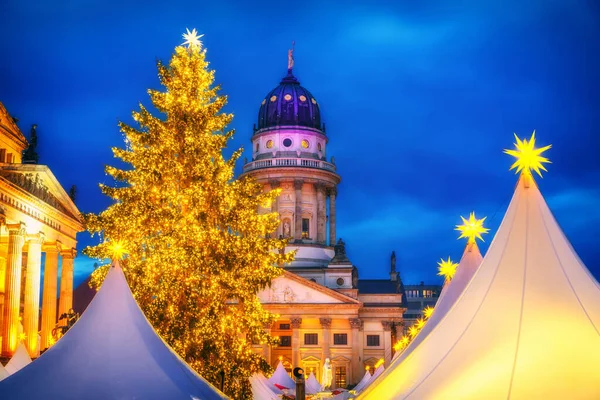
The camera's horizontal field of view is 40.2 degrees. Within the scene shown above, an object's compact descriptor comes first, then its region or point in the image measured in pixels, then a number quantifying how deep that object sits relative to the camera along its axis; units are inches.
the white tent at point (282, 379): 2069.4
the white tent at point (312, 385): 2109.3
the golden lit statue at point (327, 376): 1780.3
